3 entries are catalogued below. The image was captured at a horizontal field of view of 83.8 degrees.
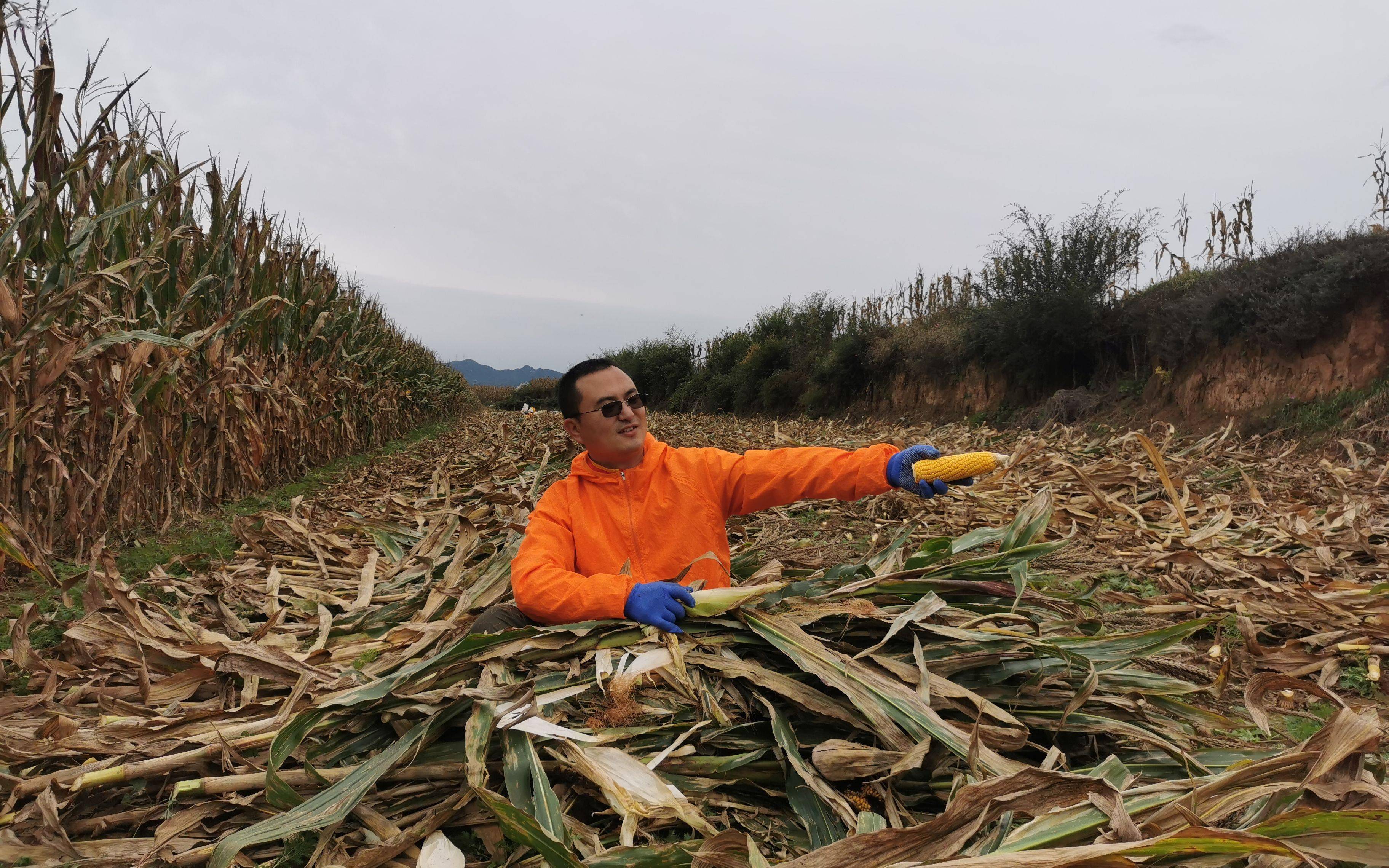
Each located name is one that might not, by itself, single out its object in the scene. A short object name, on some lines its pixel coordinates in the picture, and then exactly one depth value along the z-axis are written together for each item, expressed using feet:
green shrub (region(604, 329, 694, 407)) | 104.47
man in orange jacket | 7.81
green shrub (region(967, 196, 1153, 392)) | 40.04
